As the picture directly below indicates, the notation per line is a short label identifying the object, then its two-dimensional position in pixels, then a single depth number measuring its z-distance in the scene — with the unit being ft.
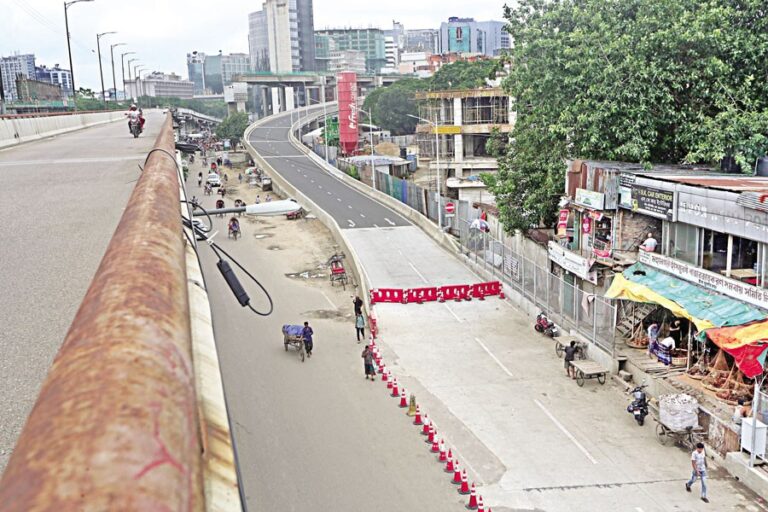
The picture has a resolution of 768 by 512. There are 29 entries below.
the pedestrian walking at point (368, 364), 72.64
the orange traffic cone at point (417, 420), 62.49
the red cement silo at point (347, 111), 262.26
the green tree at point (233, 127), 377.30
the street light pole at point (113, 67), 309.20
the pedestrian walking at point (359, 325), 86.02
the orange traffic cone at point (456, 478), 52.01
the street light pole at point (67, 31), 174.47
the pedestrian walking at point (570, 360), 73.15
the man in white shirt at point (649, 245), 74.84
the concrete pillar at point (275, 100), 564.30
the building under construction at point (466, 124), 240.53
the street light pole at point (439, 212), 129.59
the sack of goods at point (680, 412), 56.44
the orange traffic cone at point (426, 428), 60.17
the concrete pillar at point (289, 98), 529.04
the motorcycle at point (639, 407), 61.52
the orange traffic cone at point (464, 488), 50.49
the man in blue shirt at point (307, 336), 79.92
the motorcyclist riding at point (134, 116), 95.19
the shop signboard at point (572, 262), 82.28
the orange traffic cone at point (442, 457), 55.31
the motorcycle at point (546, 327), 84.74
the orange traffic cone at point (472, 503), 48.88
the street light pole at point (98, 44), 260.87
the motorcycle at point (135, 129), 93.86
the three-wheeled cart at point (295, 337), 80.48
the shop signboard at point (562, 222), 89.04
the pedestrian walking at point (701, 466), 49.14
